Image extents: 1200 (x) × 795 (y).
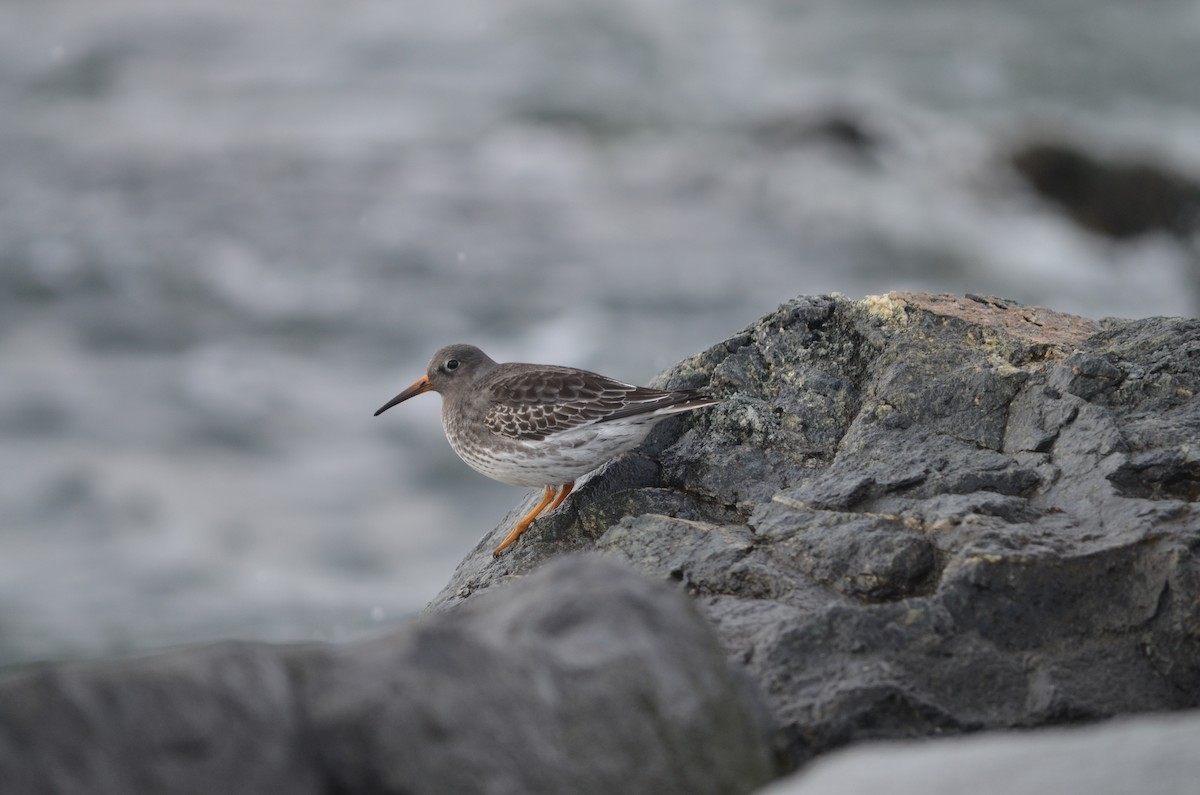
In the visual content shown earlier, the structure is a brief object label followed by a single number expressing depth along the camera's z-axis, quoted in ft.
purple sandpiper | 43.27
